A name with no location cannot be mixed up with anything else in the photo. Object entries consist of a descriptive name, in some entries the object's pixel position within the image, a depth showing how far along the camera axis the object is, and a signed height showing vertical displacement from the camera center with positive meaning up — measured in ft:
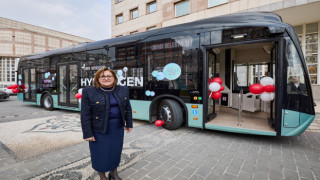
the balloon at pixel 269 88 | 14.03 -0.37
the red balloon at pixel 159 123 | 16.28 -3.80
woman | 6.79 -1.44
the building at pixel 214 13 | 37.09 +21.34
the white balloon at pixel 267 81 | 14.23 +0.22
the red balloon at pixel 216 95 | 16.53 -1.11
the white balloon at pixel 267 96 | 14.17 -1.05
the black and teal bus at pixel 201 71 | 12.26 +1.39
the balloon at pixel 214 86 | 14.88 -0.24
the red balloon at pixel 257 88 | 14.40 -0.38
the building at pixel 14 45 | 108.88 +27.69
